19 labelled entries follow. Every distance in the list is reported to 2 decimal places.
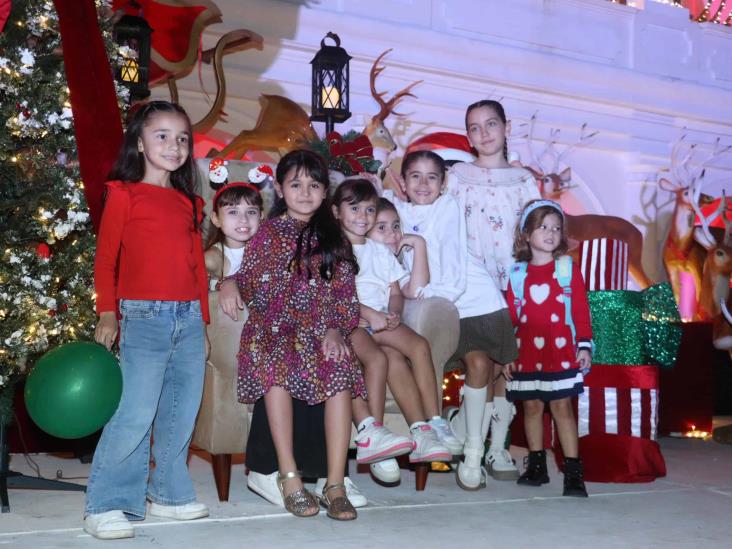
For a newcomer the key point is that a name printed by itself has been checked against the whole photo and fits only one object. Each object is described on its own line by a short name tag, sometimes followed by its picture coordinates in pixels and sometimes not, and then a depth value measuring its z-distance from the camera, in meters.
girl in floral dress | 3.13
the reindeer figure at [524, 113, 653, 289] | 8.45
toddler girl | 3.83
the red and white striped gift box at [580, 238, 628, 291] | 6.06
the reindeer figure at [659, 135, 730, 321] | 8.99
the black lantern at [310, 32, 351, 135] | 6.10
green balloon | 2.78
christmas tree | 3.29
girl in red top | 2.89
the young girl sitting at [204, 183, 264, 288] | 3.86
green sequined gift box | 4.98
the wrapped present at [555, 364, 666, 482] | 4.76
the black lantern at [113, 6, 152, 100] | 5.53
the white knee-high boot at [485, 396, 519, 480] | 4.09
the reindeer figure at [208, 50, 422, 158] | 6.33
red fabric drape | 3.45
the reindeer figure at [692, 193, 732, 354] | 7.60
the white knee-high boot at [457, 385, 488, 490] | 3.75
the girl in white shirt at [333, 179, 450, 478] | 3.33
